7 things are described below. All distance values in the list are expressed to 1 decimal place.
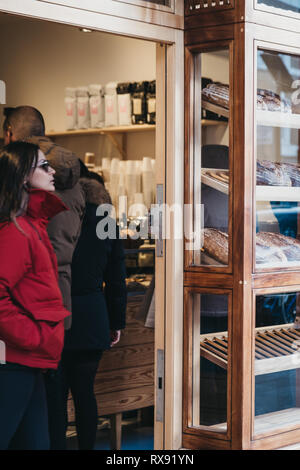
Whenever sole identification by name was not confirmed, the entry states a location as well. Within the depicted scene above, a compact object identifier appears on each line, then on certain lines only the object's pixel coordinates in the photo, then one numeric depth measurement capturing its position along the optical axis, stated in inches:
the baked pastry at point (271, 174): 131.6
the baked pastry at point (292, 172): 139.1
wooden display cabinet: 125.3
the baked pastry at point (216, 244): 128.3
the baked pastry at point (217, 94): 127.7
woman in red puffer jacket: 102.9
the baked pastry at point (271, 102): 131.0
